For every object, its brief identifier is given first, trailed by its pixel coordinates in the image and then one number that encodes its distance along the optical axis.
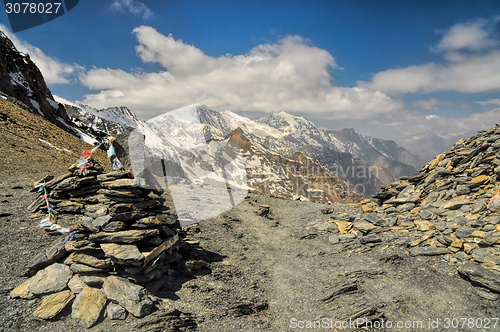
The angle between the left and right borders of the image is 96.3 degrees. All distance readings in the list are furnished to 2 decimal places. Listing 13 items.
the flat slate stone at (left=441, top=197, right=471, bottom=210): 15.96
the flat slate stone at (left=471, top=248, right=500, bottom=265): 11.15
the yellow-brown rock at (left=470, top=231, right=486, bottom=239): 12.66
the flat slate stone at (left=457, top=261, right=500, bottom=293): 10.08
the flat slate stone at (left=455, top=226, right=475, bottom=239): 13.24
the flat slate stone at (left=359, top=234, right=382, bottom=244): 16.58
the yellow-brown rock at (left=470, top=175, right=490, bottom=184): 16.62
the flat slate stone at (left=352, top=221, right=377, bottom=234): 18.05
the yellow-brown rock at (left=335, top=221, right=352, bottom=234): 19.36
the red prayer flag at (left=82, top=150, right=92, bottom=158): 15.03
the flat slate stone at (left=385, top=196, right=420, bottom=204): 19.64
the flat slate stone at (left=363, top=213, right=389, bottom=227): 18.30
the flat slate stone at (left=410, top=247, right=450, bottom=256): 13.25
